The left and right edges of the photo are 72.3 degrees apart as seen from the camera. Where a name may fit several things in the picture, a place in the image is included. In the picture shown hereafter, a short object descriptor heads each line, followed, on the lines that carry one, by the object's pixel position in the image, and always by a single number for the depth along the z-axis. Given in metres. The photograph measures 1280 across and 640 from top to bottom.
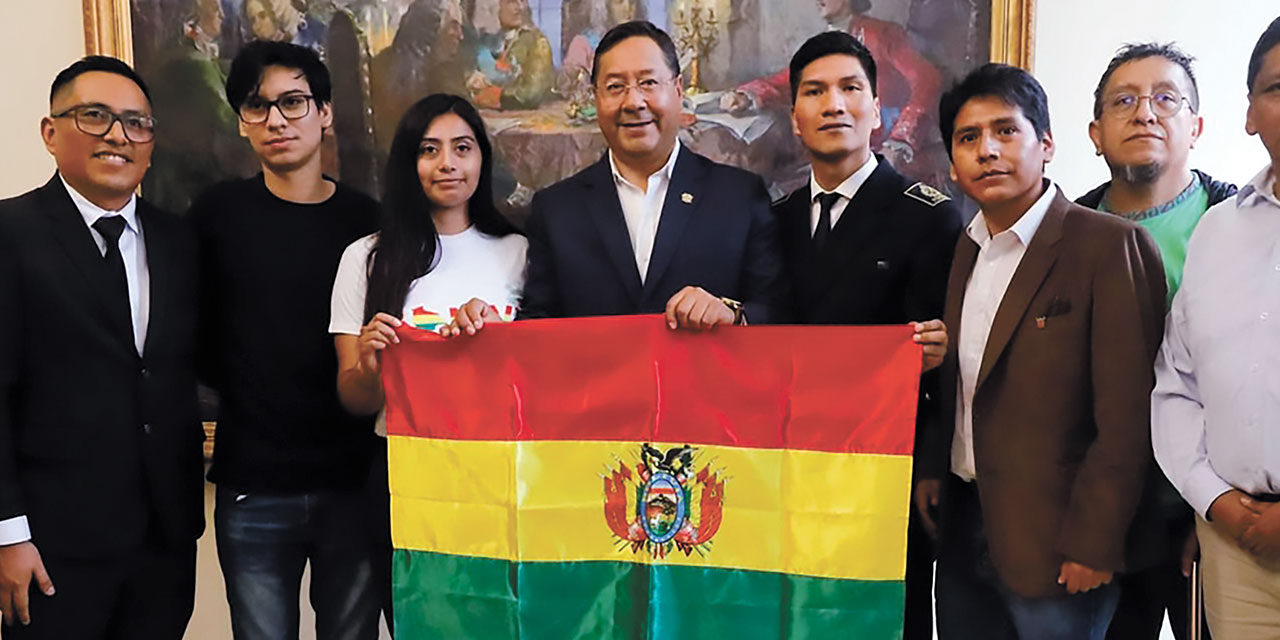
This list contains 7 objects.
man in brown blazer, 1.78
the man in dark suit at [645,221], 2.11
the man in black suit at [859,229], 2.14
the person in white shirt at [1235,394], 1.64
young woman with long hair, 2.15
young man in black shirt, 2.25
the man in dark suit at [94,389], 2.05
